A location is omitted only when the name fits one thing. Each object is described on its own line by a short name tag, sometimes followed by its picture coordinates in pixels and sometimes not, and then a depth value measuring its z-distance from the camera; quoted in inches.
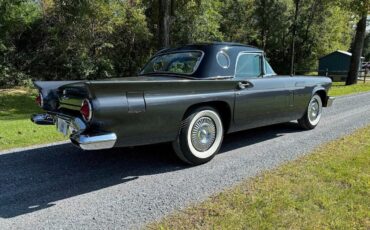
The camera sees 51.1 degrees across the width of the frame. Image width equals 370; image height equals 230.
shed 1328.7
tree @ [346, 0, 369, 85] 841.5
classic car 163.6
